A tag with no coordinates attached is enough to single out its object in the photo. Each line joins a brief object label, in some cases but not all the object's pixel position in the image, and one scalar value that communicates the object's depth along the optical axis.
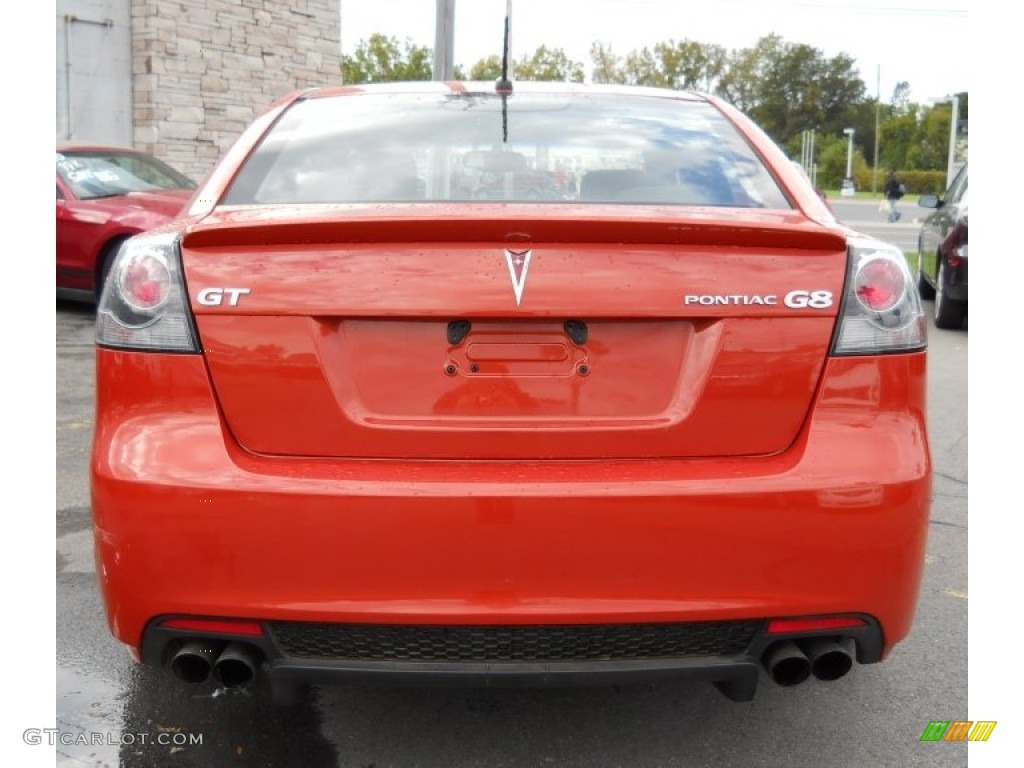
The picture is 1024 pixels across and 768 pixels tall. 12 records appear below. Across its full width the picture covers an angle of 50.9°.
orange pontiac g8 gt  2.16
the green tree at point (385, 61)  53.69
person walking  35.33
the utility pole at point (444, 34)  15.02
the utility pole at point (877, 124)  74.38
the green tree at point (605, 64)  69.62
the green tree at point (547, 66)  60.34
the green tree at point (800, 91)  86.19
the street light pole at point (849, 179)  63.31
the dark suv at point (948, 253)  9.58
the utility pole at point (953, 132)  33.62
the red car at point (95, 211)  9.62
